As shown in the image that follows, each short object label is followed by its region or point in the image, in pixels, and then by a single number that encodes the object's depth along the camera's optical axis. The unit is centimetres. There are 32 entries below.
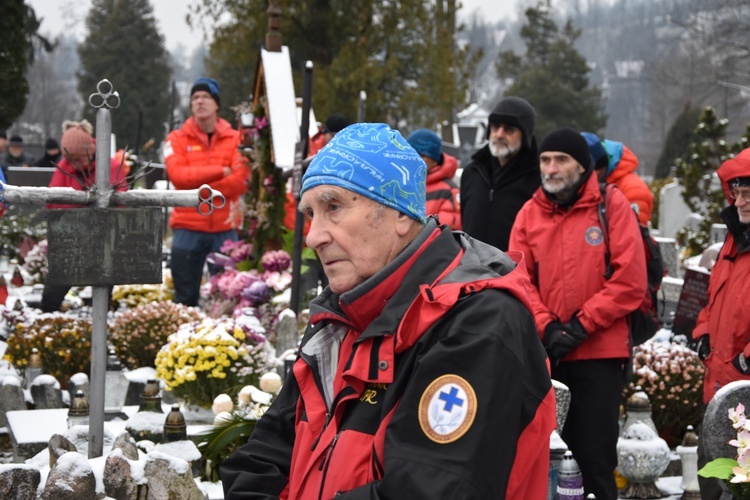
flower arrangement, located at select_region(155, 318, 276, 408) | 652
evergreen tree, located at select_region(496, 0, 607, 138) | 4541
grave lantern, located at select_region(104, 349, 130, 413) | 729
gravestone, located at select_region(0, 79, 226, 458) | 449
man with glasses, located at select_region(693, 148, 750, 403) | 479
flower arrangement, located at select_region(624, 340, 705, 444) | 710
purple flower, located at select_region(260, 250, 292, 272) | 995
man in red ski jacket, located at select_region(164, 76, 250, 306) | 923
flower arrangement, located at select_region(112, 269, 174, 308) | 1069
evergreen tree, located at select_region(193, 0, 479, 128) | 2305
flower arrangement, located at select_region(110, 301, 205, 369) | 805
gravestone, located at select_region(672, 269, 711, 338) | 858
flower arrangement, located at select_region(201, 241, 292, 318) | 971
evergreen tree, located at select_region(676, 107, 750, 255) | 1745
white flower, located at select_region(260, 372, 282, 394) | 586
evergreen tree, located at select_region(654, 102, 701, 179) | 3541
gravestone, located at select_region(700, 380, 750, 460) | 395
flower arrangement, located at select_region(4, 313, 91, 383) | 773
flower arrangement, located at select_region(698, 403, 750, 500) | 332
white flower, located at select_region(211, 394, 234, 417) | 586
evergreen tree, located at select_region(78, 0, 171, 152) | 4556
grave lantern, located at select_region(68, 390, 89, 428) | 557
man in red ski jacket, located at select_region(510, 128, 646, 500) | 511
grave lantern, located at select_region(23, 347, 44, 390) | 746
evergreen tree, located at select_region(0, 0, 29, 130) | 2339
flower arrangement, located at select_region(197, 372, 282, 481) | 525
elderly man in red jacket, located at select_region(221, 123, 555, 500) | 228
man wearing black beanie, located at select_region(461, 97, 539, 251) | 626
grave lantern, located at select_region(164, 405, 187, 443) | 544
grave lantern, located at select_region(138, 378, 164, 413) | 595
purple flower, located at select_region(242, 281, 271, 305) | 966
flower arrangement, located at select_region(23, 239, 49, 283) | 1335
